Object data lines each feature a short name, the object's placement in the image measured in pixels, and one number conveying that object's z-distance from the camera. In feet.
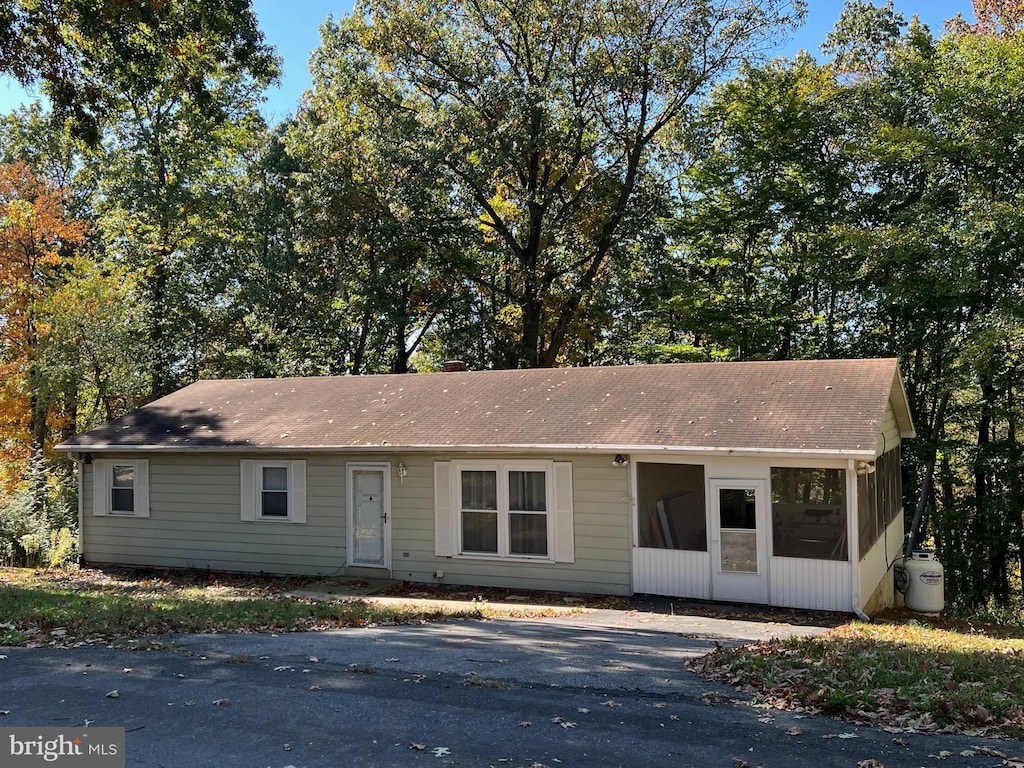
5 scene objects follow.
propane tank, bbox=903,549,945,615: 46.37
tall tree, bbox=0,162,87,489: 84.48
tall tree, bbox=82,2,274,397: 92.32
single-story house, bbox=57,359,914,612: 39.75
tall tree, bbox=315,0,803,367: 80.23
